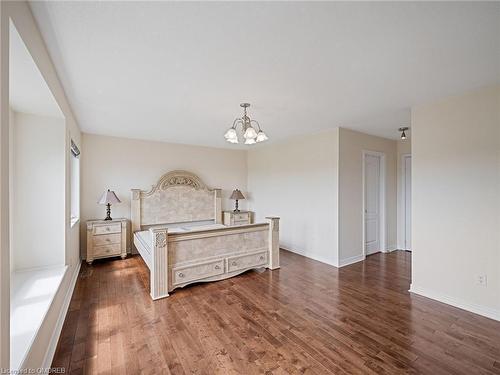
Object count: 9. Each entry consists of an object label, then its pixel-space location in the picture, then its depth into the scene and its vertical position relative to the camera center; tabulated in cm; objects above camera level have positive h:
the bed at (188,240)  294 -77
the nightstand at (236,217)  570 -74
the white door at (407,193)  488 -13
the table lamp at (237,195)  573 -18
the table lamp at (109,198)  419 -17
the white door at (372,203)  462 -33
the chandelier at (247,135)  262 +60
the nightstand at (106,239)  412 -90
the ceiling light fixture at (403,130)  393 +97
